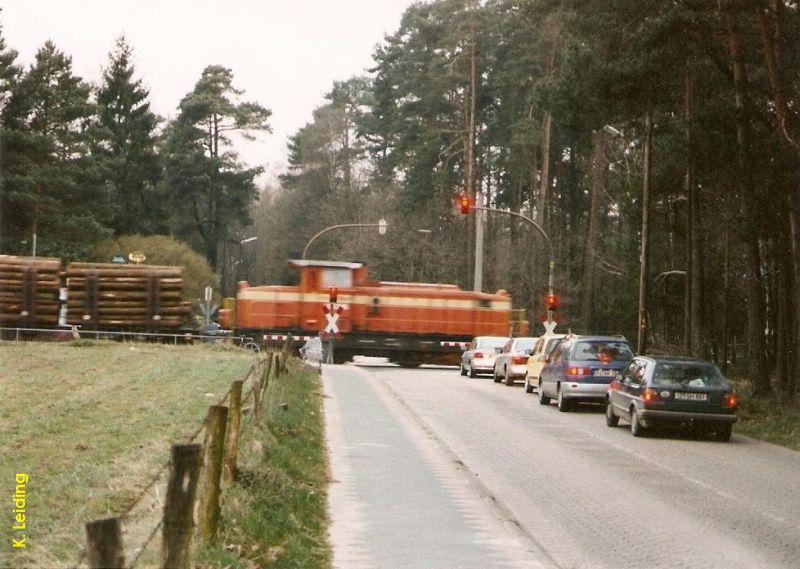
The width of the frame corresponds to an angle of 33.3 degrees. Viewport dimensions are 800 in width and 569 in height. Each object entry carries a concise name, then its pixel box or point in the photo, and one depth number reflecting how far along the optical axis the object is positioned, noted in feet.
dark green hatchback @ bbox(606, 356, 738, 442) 73.36
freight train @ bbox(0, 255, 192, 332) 155.53
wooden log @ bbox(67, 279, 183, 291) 156.87
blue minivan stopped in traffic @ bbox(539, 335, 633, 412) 94.68
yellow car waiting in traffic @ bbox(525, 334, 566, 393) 113.09
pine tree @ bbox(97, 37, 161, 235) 276.21
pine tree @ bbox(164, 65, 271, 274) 287.89
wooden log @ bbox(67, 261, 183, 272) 157.58
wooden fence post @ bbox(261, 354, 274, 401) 64.66
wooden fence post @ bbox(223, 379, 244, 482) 39.99
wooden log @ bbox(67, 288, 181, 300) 156.97
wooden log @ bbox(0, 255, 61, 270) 155.63
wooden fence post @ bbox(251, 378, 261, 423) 55.93
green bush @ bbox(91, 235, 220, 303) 245.24
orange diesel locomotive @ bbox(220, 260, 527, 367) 167.32
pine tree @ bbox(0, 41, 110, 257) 214.28
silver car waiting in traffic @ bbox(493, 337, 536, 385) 130.31
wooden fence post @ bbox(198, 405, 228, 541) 30.45
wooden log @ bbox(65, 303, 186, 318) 157.28
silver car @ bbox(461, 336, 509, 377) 147.23
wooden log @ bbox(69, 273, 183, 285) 156.76
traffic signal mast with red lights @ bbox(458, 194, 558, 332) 144.05
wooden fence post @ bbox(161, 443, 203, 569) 21.39
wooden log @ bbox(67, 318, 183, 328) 157.48
